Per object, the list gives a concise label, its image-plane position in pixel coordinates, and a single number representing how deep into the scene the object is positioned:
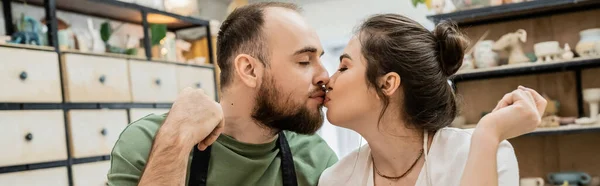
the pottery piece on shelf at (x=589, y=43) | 3.09
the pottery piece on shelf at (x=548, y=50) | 3.17
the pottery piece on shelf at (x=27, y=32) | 2.60
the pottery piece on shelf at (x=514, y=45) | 3.26
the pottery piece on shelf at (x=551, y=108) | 3.26
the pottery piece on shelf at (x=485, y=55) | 3.33
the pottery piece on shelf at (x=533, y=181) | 3.21
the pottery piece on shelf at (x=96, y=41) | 3.13
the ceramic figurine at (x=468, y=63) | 3.40
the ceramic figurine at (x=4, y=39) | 2.42
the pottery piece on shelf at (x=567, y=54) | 3.16
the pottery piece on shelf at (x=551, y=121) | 3.19
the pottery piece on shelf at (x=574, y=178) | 3.16
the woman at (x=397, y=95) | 1.46
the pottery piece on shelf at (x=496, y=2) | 3.28
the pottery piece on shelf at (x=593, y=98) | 3.12
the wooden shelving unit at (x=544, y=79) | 3.34
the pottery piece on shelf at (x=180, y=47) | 3.84
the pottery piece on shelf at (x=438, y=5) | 3.40
